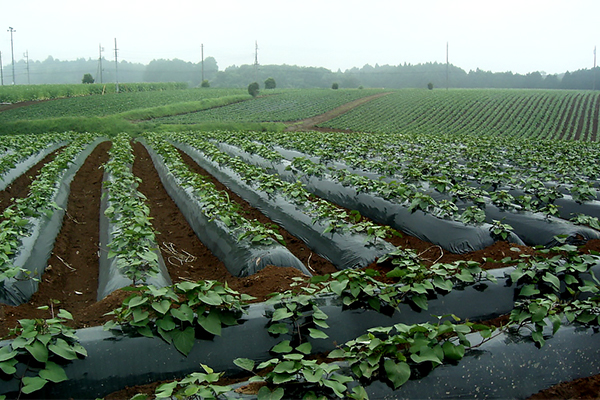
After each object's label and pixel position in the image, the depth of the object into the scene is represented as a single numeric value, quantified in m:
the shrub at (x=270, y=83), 75.31
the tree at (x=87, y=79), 65.57
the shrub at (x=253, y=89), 59.88
